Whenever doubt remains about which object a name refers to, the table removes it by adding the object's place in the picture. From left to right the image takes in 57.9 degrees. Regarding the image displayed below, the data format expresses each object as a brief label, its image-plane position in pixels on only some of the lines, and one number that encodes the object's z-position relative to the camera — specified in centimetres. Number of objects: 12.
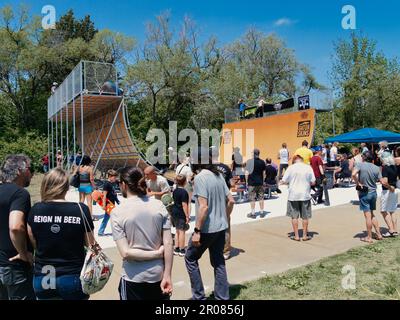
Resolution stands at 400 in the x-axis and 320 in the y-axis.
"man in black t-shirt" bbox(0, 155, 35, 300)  305
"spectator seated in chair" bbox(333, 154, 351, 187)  1495
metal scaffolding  1512
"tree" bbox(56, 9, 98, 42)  3709
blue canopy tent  1803
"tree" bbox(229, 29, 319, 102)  4016
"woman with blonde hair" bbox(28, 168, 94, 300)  286
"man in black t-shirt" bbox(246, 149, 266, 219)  951
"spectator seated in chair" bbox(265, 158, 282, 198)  1187
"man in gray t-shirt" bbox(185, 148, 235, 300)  416
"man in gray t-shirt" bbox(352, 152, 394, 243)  693
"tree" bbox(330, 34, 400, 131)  3253
